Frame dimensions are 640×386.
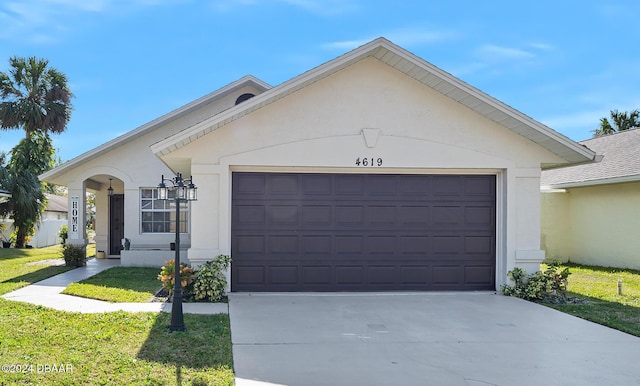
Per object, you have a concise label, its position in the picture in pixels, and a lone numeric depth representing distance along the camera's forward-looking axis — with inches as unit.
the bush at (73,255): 613.6
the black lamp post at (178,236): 283.3
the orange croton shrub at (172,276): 376.2
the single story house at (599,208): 614.5
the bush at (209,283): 377.1
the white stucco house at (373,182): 399.2
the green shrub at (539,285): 403.9
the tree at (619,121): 1259.8
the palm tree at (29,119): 853.8
